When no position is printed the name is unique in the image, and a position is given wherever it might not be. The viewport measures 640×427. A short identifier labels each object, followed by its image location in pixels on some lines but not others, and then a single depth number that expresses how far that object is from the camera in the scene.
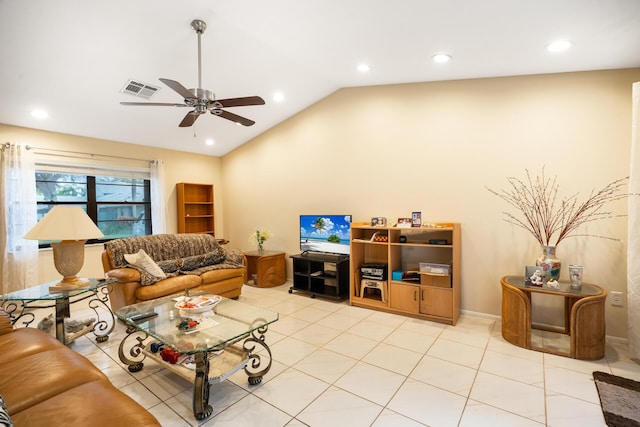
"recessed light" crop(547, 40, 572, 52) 2.41
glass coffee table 1.91
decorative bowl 2.40
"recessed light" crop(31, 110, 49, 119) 3.69
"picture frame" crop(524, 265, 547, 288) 2.79
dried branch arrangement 2.90
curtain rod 4.01
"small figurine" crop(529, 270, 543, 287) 2.79
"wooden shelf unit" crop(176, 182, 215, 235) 5.52
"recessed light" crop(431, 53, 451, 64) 2.87
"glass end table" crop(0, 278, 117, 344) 2.52
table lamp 2.56
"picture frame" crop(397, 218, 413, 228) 3.61
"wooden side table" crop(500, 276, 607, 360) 2.52
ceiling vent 3.41
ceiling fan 2.49
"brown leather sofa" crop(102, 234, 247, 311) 3.32
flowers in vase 5.08
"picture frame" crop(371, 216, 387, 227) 3.89
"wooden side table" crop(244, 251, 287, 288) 4.82
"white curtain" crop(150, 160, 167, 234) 5.21
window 4.41
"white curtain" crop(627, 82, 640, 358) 2.43
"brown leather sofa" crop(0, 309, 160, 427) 1.24
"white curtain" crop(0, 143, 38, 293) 3.82
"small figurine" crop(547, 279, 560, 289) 2.74
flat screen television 4.32
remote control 2.37
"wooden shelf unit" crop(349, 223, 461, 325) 3.36
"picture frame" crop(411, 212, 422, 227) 3.56
